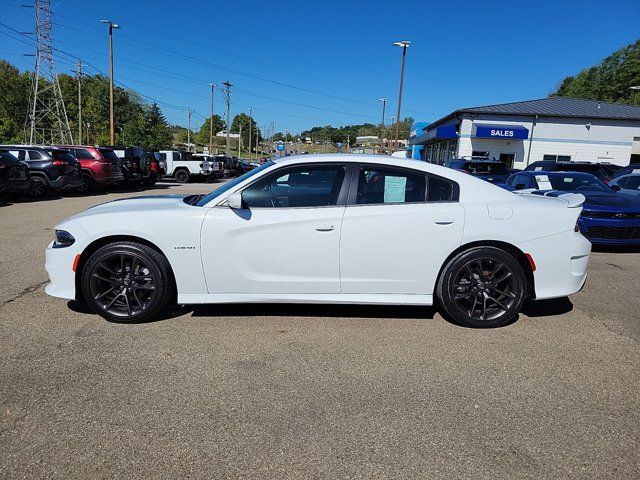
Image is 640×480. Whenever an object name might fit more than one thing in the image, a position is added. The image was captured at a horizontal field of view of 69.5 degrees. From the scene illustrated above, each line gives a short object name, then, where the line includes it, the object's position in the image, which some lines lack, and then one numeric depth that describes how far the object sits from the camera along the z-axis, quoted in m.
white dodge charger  4.03
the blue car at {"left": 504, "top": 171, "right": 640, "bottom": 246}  7.68
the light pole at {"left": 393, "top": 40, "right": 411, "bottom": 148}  32.66
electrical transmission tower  40.31
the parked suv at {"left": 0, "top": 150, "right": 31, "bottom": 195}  12.44
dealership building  31.55
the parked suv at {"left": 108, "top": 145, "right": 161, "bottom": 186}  18.48
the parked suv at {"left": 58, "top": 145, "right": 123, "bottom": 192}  16.42
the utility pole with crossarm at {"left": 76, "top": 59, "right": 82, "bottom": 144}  52.77
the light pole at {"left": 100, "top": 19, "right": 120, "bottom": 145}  29.35
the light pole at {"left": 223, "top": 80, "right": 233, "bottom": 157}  63.81
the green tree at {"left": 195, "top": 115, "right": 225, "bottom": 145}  126.75
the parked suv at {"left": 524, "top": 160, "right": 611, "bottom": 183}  15.23
